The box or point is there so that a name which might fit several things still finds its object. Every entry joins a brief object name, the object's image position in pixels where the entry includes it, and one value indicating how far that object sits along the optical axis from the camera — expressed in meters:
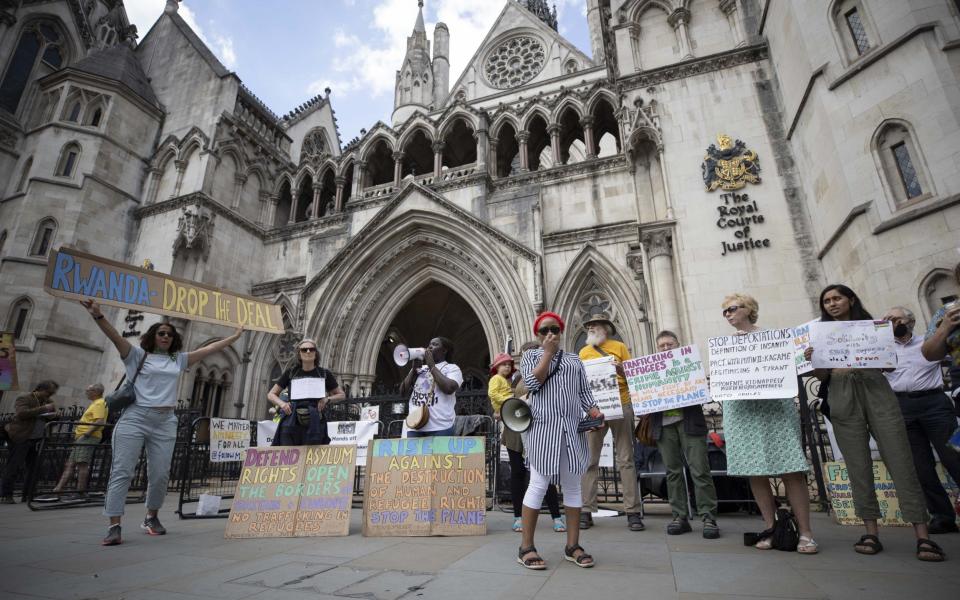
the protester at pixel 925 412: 4.37
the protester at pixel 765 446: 3.73
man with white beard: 5.14
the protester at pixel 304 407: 5.20
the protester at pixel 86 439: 8.15
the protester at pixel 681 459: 4.54
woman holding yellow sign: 4.43
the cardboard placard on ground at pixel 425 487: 4.68
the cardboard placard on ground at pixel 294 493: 4.80
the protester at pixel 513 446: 5.03
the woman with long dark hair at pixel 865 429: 3.51
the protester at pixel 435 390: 5.26
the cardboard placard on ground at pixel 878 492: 4.84
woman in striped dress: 3.29
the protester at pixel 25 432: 7.64
